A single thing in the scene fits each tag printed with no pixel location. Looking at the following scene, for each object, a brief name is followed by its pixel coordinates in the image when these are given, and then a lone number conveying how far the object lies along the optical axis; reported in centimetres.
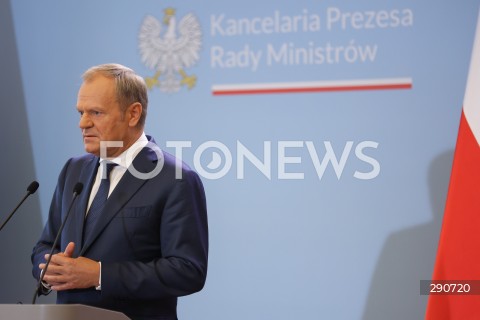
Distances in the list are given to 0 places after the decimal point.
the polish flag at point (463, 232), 686
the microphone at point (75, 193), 503
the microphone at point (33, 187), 550
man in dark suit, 541
